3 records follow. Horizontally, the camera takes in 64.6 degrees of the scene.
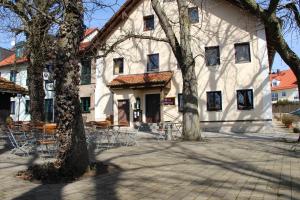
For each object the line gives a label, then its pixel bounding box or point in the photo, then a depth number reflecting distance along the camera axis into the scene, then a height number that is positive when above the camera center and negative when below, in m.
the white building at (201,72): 15.88 +2.86
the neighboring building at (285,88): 47.68 +4.53
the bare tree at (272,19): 5.44 +2.12
